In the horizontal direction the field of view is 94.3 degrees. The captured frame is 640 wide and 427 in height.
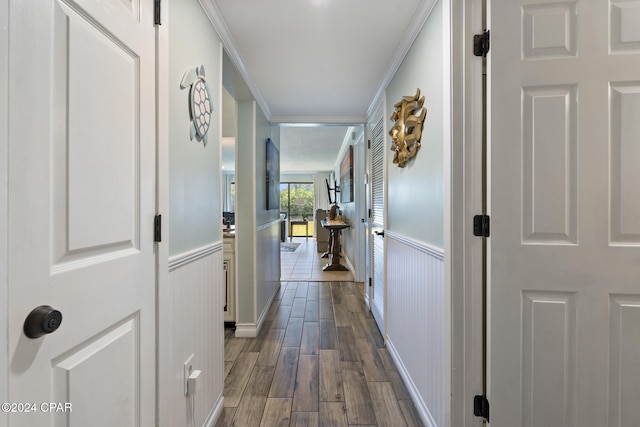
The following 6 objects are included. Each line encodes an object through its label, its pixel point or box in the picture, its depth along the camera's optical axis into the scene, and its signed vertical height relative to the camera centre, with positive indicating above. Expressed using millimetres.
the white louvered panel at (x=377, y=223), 2734 -99
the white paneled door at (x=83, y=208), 584 +15
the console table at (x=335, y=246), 5266 -587
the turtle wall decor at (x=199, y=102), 1313 +528
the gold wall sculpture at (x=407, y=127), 1673 +524
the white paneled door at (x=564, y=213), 1044 +1
